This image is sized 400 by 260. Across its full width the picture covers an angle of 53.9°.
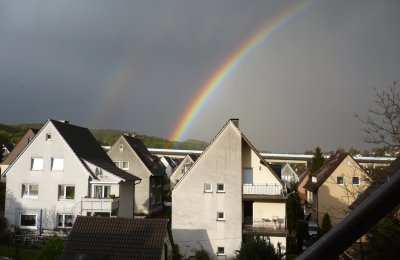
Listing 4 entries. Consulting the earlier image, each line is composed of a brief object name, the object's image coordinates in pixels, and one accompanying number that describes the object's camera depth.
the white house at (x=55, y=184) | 33.69
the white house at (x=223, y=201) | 29.27
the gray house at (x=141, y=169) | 48.62
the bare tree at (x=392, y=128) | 10.04
